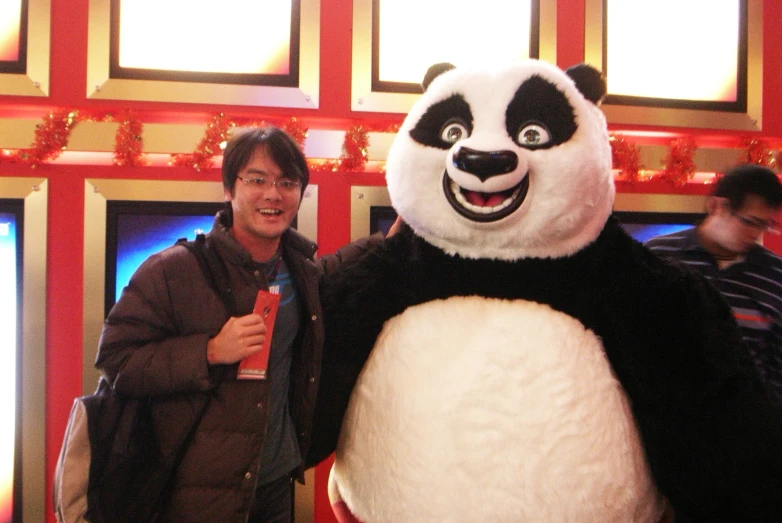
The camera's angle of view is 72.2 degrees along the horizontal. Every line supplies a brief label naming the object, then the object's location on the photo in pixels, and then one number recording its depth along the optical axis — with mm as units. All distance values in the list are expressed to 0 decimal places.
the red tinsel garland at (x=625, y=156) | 2406
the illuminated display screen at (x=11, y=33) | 2135
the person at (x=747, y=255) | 1617
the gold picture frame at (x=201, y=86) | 2152
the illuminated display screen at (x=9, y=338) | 2105
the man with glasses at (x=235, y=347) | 1237
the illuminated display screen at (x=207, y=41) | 2180
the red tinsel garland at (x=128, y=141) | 2131
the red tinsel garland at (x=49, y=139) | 2084
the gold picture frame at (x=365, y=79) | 2262
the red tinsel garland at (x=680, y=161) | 2471
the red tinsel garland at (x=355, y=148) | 2238
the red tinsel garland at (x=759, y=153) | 2553
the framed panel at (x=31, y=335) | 2100
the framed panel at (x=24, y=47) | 2123
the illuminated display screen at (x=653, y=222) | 2504
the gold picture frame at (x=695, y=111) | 2445
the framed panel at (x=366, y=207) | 2273
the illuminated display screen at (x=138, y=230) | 2150
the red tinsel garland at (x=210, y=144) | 2154
